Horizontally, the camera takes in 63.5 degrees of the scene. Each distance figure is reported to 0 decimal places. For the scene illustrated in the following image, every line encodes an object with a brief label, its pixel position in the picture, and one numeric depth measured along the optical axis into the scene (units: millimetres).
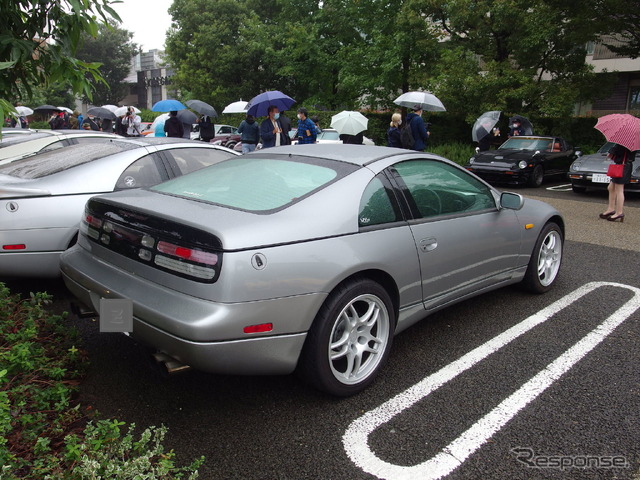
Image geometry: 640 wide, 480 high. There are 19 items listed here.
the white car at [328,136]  17128
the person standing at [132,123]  13219
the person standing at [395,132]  10070
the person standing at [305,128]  10969
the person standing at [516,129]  14609
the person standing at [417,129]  9492
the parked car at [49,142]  5582
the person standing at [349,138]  11723
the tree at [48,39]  2654
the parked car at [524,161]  12438
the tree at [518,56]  15344
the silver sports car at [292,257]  2504
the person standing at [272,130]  10344
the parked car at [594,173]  10586
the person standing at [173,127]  10344
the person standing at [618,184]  8195
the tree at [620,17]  14766
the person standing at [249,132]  10797
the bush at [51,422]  2004
